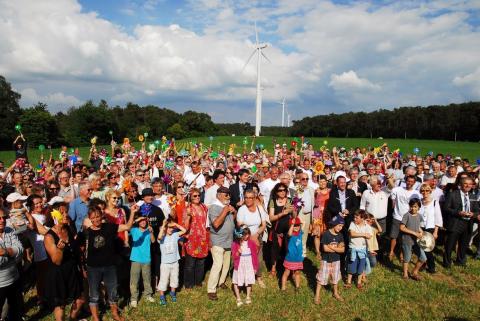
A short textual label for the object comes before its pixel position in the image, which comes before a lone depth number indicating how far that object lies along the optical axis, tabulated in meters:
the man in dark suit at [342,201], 8.02
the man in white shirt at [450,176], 10.28
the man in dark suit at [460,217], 8.16
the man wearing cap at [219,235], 6.77
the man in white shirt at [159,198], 7.29
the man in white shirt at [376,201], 8.38
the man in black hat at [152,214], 6.53
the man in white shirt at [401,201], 8.23
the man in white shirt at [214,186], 7.98
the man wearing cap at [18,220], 5.54
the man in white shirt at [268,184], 8.80
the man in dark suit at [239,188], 8.29
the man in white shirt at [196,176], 9.65
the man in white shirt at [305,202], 8.40
